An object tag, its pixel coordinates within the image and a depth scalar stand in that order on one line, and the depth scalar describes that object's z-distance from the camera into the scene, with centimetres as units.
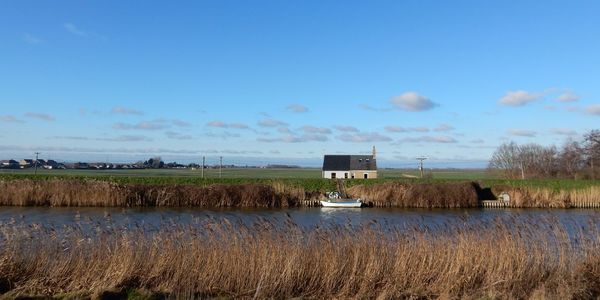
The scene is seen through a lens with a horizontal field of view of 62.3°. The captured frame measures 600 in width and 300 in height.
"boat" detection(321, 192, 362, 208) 4256
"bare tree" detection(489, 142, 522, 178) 8518
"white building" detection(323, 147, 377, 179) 7731
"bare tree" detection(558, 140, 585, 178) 7750
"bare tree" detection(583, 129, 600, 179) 7562
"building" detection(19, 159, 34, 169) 15438
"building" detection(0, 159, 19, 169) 13945
